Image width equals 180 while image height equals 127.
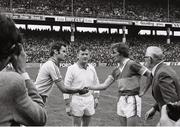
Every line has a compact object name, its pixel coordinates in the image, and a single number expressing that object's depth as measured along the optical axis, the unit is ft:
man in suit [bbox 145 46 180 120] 15.29
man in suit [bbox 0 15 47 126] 6.72
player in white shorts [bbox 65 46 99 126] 20.89
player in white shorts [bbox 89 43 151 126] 19.48
